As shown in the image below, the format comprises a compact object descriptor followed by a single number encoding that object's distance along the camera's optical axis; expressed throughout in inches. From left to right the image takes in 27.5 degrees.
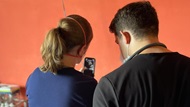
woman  68.1
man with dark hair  56.9
